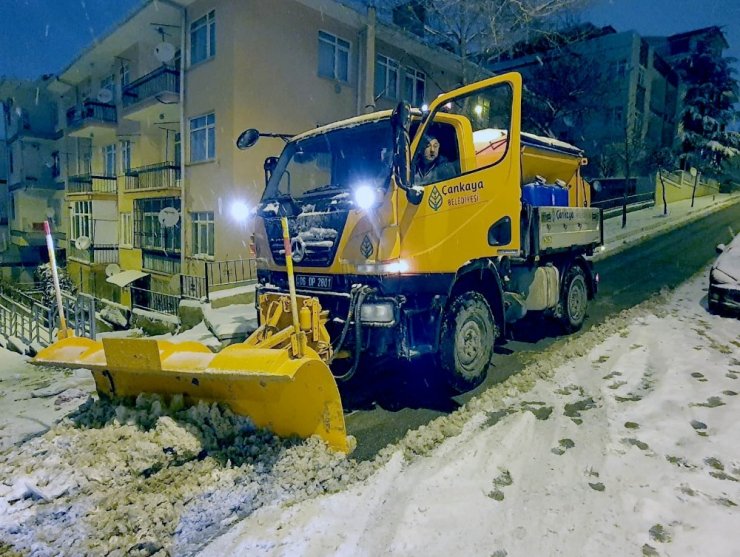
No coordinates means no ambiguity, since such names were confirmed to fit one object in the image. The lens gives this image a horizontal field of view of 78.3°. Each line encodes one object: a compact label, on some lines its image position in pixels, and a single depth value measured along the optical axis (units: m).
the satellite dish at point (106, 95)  21.20
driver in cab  4.50
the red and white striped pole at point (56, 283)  3.67
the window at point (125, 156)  20.40
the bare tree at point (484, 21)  15.70
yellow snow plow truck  3.52
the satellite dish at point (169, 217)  15.59
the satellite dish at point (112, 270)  20.33
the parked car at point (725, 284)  7.60
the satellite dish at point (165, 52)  15.23
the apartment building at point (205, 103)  13.48
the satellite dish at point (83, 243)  20.27
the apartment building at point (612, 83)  26.66
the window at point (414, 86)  19.08
